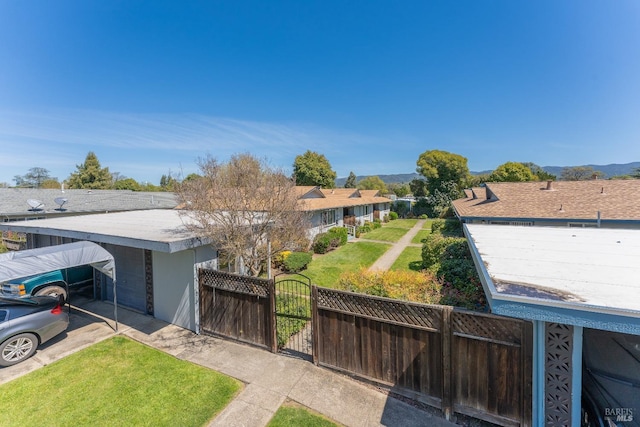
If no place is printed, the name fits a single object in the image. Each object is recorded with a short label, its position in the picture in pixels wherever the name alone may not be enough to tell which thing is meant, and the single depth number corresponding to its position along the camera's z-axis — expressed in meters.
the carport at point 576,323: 2.96
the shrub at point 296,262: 13.39
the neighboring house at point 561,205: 12.85
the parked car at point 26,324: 6.03
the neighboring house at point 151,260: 7.26
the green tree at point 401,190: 66.38
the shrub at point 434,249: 12.35
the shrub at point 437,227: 22.08
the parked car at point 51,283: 8.66
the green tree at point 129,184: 54.88
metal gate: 6.57
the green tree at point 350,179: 65.94
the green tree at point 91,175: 40.25
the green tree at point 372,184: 68.71
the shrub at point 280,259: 13.80
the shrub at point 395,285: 6.46
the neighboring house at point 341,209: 20.75
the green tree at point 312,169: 46.91
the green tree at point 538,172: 48.56
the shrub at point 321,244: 17.88
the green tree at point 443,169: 40.25
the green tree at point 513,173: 41.15
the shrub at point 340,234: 19.47
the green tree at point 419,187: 44.24
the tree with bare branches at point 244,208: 7.44
